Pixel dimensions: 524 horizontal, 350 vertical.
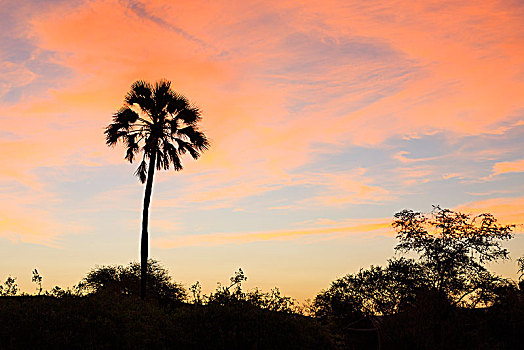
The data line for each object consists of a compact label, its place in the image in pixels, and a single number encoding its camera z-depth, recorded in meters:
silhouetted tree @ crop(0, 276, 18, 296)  23.88
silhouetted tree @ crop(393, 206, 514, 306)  38.38
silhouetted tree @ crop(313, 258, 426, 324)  40.81
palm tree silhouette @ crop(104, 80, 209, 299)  35.81
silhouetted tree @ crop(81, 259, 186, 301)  52.09
